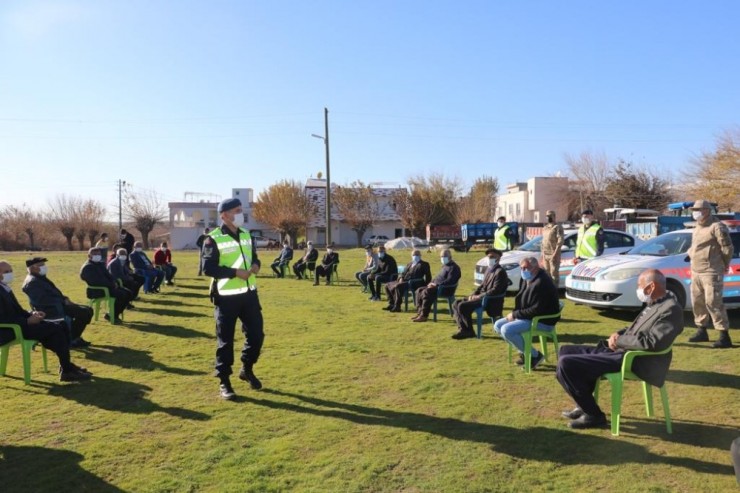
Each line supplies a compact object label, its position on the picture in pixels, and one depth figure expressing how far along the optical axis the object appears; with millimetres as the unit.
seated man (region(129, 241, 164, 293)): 14008
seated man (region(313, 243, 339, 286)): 16969
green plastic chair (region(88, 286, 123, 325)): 9945
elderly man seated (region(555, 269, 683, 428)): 4434
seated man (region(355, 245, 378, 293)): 14156
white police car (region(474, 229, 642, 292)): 11688
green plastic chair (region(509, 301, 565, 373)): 6375
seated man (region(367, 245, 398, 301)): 12898
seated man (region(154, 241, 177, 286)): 16359
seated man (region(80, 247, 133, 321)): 9734
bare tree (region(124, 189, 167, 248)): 71750
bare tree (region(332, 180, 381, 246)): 60406
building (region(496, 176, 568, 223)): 54938
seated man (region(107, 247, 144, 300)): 11375
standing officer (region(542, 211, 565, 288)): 10469
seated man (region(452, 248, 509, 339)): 8102
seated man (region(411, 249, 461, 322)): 9781
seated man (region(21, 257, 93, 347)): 7254
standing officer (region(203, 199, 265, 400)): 5449
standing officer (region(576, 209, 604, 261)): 10281
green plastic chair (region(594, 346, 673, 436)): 4449
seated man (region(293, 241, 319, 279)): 18703
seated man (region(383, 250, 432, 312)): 11031
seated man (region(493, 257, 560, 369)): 6387
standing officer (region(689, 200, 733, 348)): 7137
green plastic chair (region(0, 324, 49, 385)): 6148
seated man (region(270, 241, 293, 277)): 19594
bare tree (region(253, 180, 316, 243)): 59812
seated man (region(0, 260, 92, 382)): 6141
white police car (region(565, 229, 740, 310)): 8617
